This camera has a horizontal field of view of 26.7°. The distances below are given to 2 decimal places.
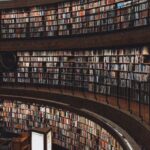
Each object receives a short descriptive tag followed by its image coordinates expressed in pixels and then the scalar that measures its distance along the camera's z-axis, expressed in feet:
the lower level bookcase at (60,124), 20.95
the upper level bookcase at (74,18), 22.19
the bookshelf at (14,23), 33.12
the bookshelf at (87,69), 21.39
